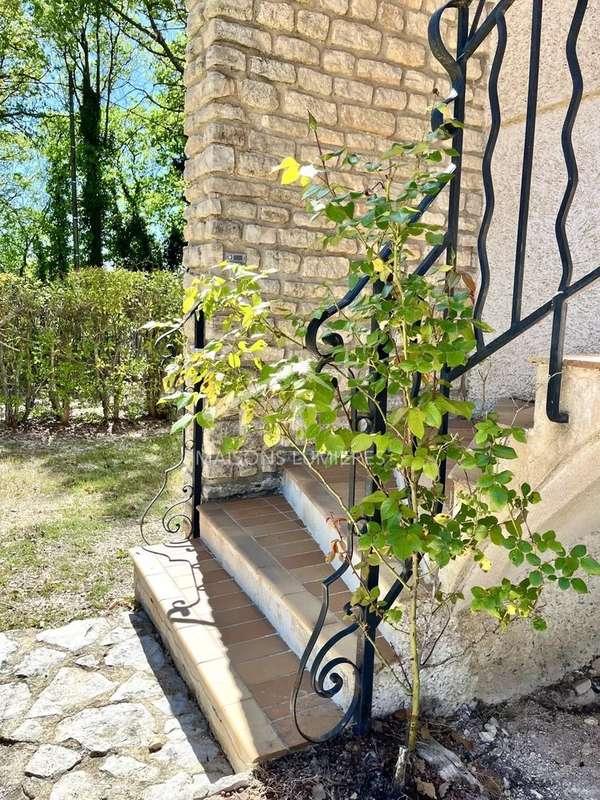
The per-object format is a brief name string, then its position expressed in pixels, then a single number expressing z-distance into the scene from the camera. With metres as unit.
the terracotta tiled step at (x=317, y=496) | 2.84
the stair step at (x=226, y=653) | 1.89
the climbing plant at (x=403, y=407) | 1.39
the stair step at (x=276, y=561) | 2.30
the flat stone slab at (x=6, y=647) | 2.63
